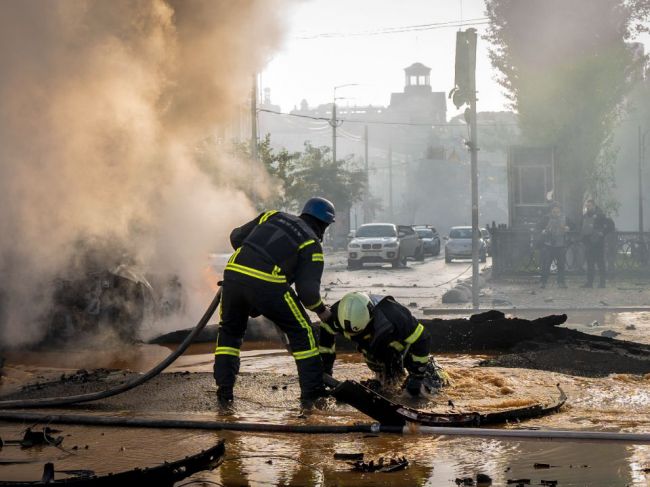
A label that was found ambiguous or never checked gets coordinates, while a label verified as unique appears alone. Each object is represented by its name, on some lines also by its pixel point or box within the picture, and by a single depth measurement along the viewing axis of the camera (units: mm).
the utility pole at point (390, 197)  87375
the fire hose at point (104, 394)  8258
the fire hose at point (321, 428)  6434
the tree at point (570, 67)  31641
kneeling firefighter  8391
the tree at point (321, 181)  41500
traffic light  19500
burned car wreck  13656
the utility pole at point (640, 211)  29219
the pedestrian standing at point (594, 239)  23828
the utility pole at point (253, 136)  32344
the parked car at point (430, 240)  50531
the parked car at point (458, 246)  43225
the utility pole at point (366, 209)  78375
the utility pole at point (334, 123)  57681
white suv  37500
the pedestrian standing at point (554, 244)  23656
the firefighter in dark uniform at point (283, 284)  8164
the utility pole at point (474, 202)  19797
